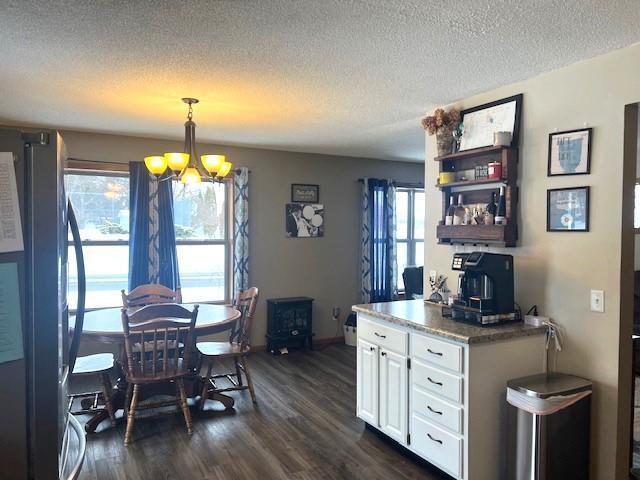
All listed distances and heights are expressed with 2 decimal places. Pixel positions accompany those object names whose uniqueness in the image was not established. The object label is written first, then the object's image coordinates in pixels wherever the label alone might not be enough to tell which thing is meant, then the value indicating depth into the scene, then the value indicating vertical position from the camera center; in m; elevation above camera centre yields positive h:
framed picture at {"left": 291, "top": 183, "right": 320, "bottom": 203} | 5.83 +0.47
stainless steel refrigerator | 1.34 -0.27
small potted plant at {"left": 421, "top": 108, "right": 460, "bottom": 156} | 3.34 +0.76
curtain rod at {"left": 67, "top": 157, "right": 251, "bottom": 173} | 4.64 +0.67
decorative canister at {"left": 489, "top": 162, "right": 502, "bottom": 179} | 2.96 +0.39
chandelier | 3.35 +0.49
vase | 3.36 +0.66
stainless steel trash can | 2.35 -1.02
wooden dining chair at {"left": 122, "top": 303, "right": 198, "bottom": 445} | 3.21 -0.87
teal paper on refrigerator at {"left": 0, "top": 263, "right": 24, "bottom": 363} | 1.31 -0.25
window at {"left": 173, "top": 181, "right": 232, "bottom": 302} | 5.29 -0.12
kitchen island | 2.53 -0.89
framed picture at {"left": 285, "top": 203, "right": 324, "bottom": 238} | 5.82 +0.12
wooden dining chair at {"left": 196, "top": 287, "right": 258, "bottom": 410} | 3.80 -1.01
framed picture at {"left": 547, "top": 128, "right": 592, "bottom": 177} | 2.57 +0.45
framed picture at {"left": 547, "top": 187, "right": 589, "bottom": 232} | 2.58 +0.12
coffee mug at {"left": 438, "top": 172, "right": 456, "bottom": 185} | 3.35 +0.38
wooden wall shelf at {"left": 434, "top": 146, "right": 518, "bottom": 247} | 2.94 +0.27
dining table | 3.32 -0.74
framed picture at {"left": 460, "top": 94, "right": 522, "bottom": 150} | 2.97 +0.73
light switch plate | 2.51 -0.38
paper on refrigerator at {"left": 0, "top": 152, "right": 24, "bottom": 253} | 1.30 +0.06
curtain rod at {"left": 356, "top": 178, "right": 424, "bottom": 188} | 6.55 +0.65
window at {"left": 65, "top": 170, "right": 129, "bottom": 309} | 4.78 +0.00
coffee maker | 2.73 -0.35
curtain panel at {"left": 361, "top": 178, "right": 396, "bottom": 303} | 6.21 -0.14
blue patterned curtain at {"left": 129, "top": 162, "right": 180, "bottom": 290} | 4.84 -0.03
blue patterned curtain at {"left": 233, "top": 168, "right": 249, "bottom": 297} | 5.41 -0.02
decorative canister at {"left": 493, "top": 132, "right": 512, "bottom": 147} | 2.92 +0.58
